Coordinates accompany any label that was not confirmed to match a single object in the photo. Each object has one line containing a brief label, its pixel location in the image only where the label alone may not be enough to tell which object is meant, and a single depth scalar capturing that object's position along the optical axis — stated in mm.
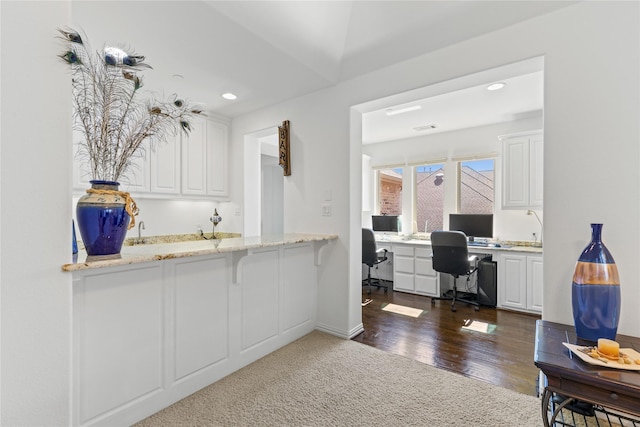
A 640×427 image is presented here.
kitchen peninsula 1514
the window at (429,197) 4977
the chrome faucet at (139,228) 3489
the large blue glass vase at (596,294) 1415
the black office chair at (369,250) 4355
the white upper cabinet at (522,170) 3695
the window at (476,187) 4516
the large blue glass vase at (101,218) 1474
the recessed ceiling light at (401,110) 3706
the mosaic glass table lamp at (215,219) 3928
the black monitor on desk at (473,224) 4266
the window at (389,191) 5500
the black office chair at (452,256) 3723
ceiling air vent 4532
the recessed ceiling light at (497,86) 3029
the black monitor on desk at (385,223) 5223
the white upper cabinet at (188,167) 3297
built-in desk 3596
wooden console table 1104
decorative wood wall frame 3289
